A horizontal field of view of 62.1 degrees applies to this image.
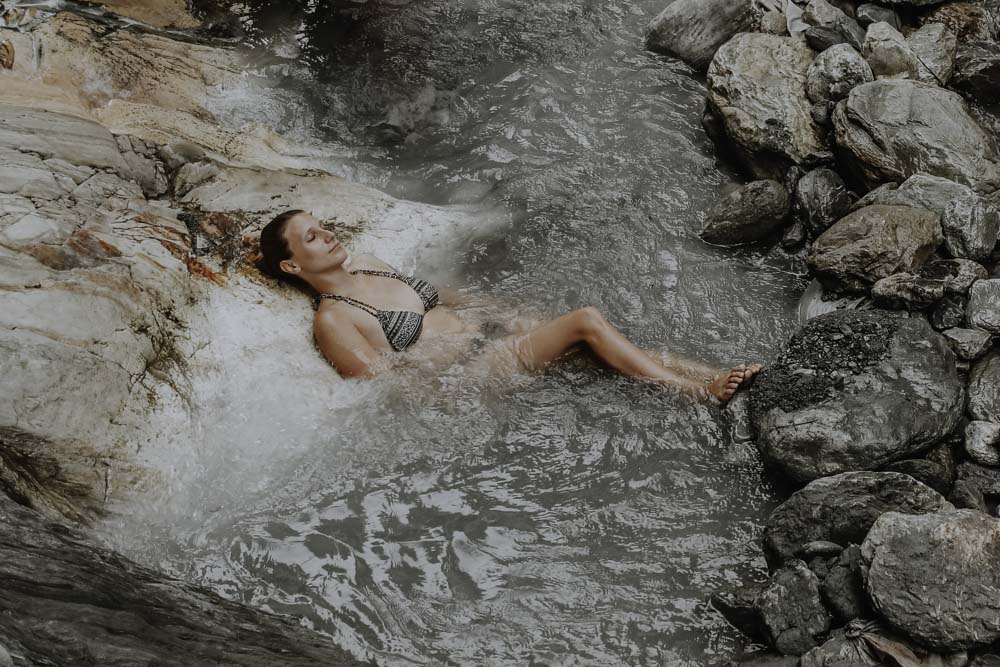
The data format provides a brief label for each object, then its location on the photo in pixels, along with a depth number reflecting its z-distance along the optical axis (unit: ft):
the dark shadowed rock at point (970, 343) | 14.97
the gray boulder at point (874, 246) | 16.31
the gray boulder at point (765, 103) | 20.20
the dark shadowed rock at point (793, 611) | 11.87
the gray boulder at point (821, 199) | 18.88
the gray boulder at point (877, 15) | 22.15
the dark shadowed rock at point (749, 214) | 19.35
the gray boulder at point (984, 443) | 13.78
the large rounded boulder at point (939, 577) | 10.73
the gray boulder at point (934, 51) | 19.99
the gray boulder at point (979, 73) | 19.71
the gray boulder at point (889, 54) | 20.06
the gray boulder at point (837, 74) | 20.16
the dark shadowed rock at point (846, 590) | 11.85
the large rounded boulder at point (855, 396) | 13.96
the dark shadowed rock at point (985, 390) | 14.28
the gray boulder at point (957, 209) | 16.24
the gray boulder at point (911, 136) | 17.75
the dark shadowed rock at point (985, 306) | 15.06
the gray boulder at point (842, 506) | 12.71
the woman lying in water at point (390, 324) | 16.63
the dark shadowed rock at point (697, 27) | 23.86
